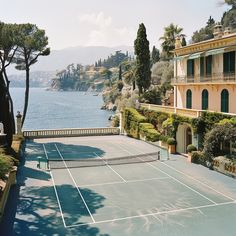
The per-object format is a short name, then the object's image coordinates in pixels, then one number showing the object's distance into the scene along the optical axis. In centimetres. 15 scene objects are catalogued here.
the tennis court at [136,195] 1566
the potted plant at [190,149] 2980
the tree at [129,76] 8321
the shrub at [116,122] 5577
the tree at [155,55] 10729
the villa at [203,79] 3055
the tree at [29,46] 3800
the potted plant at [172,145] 3319
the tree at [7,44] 3594
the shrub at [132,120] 4119
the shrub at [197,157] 2843
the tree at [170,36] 5841
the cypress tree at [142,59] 4903
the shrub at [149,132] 3700
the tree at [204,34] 9344
